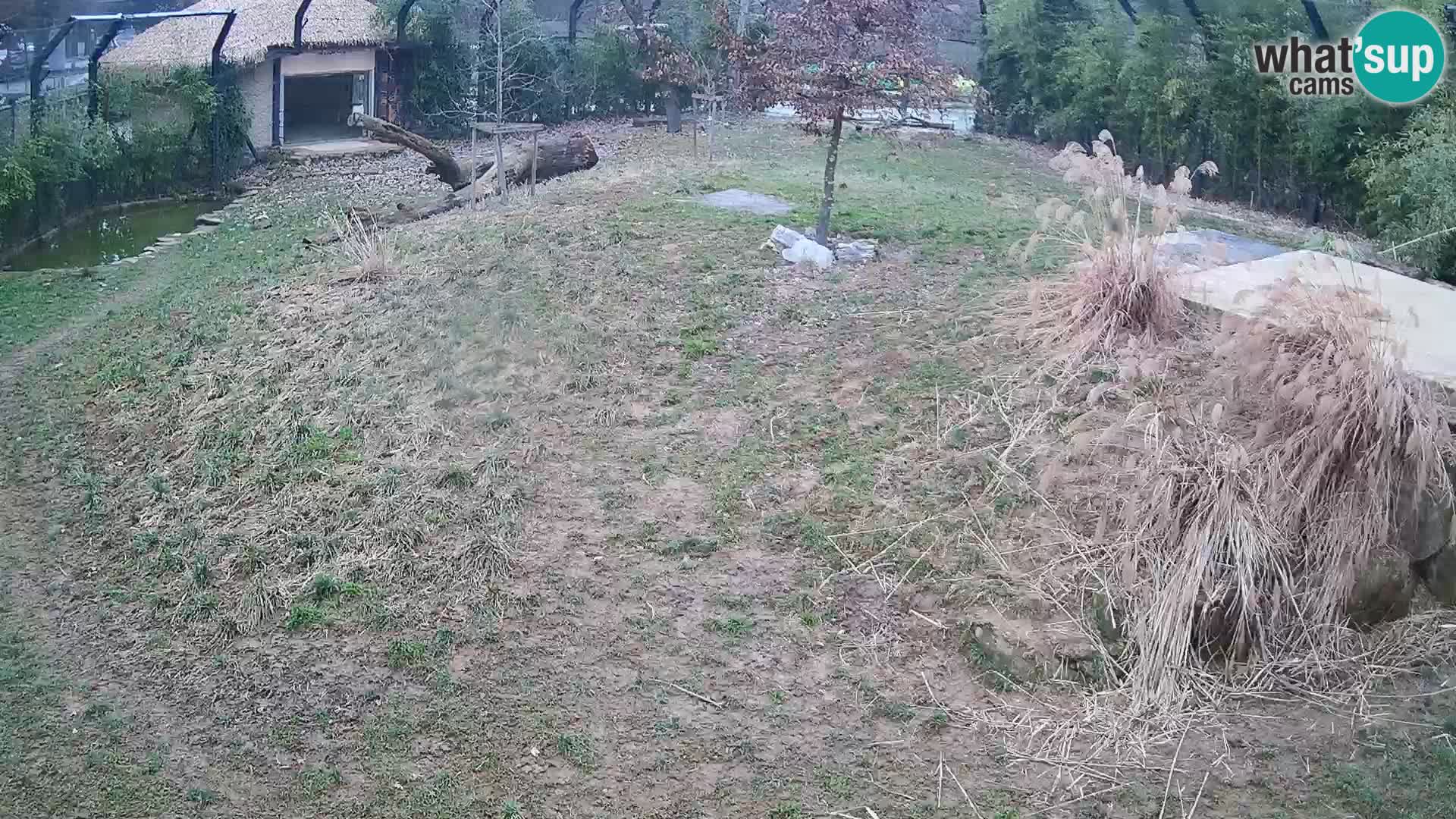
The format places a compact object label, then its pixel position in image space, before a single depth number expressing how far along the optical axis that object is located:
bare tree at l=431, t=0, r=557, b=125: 17.12
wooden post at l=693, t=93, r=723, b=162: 14.59
